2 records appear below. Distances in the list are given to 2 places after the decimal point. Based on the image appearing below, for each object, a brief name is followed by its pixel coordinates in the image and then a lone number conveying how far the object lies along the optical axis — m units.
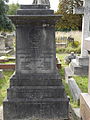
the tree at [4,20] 20.09
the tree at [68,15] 28.80
